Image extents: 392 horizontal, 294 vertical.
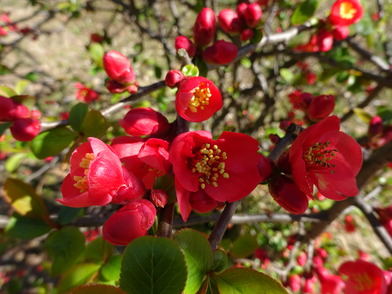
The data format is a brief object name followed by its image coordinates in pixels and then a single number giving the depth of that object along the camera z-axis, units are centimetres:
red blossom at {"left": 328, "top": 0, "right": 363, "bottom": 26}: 26
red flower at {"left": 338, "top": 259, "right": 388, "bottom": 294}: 14
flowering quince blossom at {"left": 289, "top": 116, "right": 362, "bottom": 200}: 15
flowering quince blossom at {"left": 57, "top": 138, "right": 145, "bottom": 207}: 12
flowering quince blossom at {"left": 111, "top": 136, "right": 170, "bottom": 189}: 13
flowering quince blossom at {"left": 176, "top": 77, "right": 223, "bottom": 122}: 14
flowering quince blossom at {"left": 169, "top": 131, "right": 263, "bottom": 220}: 14
